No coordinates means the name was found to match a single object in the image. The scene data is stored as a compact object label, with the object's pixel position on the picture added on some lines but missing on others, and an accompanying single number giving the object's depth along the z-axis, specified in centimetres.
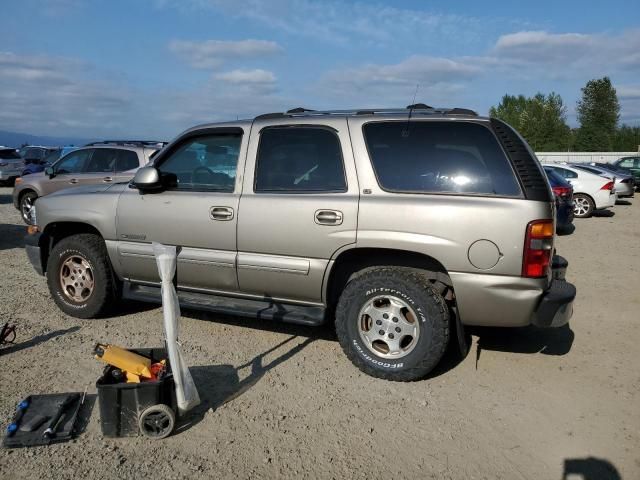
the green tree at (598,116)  6356
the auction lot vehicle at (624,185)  1931
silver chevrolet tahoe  376
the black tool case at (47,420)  318
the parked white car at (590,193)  1522
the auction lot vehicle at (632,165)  2511
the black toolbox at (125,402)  322
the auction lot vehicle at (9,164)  2175
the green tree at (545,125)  6656
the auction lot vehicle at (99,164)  1000
